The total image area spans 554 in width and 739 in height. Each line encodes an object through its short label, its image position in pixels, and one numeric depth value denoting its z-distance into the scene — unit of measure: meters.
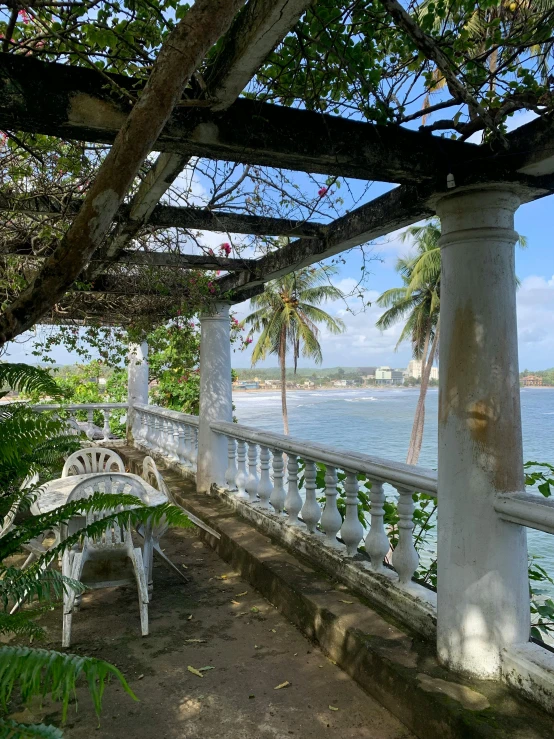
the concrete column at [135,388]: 10.99
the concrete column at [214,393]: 6.49
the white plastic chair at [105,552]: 3.49
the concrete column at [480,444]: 2.49
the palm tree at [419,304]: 25.95
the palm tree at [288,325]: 28.20
